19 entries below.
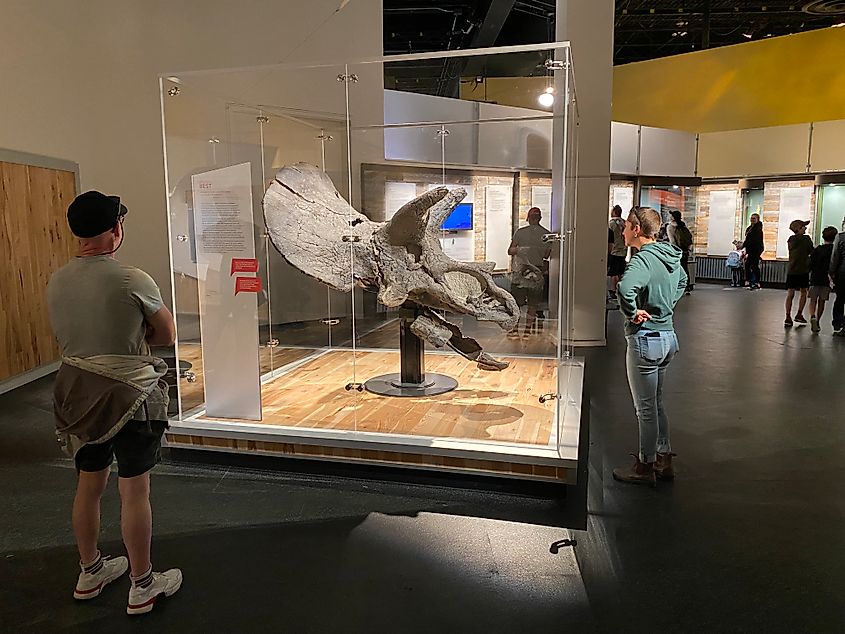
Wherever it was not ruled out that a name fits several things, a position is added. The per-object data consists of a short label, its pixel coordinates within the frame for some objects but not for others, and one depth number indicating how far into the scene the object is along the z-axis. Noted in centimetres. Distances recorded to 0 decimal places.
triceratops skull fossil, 421
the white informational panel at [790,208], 1340
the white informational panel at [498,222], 474
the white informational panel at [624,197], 1292
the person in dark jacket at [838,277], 799
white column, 714
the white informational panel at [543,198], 473
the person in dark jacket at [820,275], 829
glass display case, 394
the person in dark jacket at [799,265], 840
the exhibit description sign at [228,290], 409
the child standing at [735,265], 1404
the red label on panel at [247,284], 414
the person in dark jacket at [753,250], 1288
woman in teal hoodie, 343
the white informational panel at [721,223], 1438
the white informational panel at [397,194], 482
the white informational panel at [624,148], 1271
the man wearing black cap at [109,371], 232
